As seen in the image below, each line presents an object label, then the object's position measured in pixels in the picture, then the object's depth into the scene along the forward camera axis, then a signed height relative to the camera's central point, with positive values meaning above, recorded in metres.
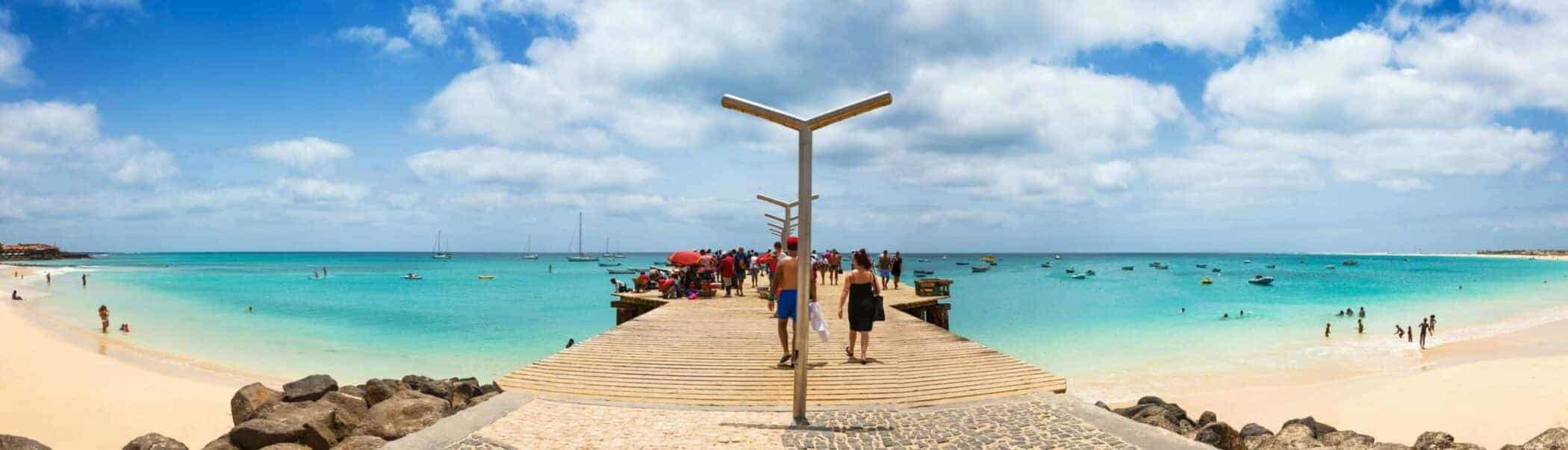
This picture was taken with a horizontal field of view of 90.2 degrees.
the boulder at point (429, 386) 11.01 -1.87
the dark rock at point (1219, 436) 7.72 -1.73
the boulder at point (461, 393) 9.76 -1.73
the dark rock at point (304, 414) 7.81 -1.66
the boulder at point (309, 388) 9.62 -1.68
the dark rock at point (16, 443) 7.01 -1.74
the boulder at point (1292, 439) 7.68 -1.76
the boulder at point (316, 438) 7.46 -1.76
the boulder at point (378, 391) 9.72 -1.70
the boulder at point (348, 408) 8.45 -1.77
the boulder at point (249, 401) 9.72 -1.87
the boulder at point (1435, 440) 7.31 -1.66
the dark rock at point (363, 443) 6.88 -1.67
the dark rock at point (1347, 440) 7.70 -1.82
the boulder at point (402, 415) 7.65 -1.66
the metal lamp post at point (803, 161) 6.95 +0.89
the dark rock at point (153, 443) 7.51 -1.85
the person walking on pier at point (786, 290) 9.45 -0.39
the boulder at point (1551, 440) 6.96 -1.58
